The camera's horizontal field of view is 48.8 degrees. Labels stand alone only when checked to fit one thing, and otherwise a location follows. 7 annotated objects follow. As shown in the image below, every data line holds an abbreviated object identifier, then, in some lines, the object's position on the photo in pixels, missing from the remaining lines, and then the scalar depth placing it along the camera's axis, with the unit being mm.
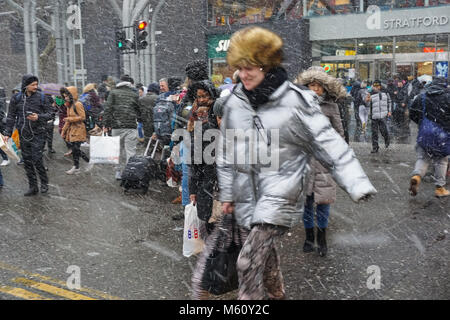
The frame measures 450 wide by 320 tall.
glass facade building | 22297
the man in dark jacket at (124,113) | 8633
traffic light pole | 18330
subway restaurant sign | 27516
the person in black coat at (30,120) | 7598
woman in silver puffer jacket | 2955
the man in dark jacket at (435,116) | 6852
